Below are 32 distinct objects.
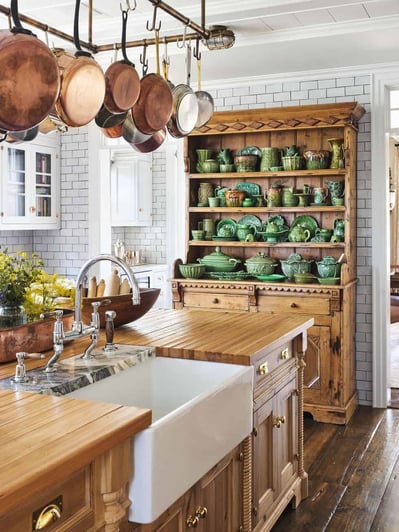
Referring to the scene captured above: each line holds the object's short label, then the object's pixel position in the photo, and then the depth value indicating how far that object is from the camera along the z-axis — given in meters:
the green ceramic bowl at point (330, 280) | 4.88
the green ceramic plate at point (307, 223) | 5.34
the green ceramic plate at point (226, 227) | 5.55
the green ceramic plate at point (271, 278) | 5.15
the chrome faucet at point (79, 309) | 2.35
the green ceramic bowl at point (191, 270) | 5.31
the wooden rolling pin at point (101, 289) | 3.05
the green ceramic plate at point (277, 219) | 5.45
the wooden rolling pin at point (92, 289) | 3.09
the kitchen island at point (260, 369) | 2.56
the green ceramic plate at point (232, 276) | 5.30
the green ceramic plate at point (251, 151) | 5.48
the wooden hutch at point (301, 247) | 4.85
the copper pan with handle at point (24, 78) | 1.93
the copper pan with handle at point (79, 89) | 2.35
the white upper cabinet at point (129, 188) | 8.15
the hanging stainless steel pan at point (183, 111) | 3.02
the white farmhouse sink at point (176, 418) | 1.72
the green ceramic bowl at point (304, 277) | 5.02
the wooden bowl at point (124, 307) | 2.83
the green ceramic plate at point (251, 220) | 5.55
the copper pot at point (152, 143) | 3.25
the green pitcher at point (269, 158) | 5.33
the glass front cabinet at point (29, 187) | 5.97
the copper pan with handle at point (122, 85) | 2.56
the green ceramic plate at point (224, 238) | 5.51
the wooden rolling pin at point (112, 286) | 3.03
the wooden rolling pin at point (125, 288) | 3.04
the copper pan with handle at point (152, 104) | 2.79
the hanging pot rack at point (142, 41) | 2.49
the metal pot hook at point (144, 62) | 2.87
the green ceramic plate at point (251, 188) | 5.54
